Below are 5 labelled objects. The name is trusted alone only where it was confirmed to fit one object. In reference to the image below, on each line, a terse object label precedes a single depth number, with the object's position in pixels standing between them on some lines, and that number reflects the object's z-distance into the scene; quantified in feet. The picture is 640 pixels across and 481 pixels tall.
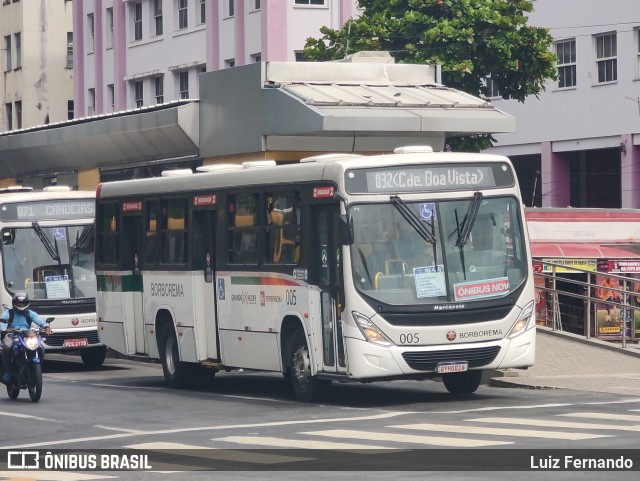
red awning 102.22
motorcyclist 75.82
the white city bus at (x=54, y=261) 97.14
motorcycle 73.51
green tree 127.95
